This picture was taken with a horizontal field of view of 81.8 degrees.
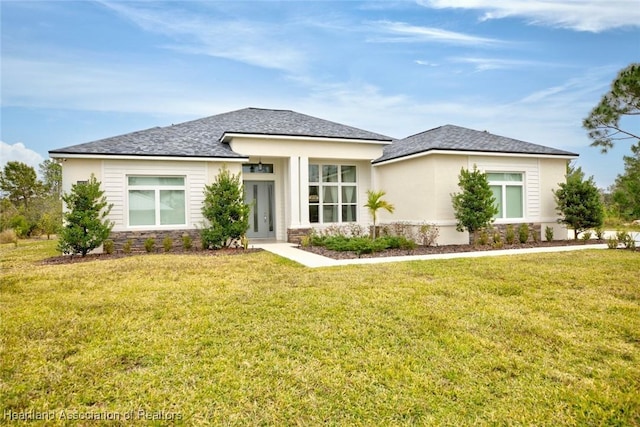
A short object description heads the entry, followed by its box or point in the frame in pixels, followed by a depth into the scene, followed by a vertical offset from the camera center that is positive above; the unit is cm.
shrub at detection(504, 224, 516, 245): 1370 -76
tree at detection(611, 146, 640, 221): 1184 +77
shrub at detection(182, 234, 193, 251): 1308 -83
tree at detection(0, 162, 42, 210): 2902 +307
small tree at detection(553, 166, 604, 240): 1410 +38
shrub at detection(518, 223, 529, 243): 1391 -70
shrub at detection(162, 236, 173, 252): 1282 -84
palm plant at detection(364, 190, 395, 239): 1289 +50
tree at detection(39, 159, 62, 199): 3066 +378
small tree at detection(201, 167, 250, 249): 1295 +22
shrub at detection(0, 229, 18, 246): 1869 -77
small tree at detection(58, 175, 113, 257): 1152 -4
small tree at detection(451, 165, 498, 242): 1295 +49
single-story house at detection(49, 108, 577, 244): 1323 +187
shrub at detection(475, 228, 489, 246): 1315 -81
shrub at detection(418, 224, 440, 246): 1353 -60
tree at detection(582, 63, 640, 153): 1217 +378
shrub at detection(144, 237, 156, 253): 1271 -86
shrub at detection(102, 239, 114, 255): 1231 -85
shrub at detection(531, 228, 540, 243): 1479 -79
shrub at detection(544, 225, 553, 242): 1459 -74
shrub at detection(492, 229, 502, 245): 1323 -80
